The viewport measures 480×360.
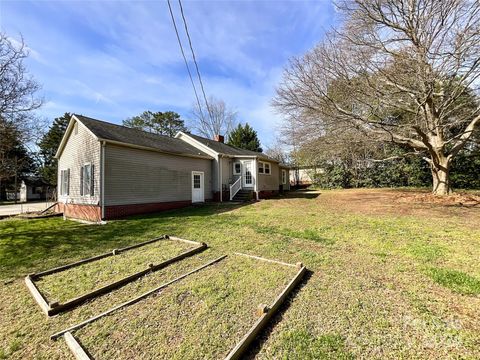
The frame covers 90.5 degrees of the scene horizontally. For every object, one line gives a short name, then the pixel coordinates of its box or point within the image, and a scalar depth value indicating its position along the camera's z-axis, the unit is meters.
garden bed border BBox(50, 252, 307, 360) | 2.41
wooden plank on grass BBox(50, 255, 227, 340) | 2.81
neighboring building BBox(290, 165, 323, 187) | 27.69
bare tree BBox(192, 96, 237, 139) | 31.00
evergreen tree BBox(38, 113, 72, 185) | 30.48
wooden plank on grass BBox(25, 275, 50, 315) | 3.30
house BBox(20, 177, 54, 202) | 35.60
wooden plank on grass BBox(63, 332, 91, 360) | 2.39
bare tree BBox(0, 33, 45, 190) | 9.02
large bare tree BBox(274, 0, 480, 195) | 8.97
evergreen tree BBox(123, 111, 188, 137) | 36.69
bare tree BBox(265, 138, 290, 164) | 35.97
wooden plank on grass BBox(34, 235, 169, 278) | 4.58
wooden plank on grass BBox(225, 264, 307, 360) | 2.36
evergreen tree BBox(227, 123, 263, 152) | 33.62
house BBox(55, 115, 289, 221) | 10.26
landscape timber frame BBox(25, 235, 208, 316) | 3.28
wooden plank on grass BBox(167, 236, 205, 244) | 6.32
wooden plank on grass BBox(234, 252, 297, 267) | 4.73
